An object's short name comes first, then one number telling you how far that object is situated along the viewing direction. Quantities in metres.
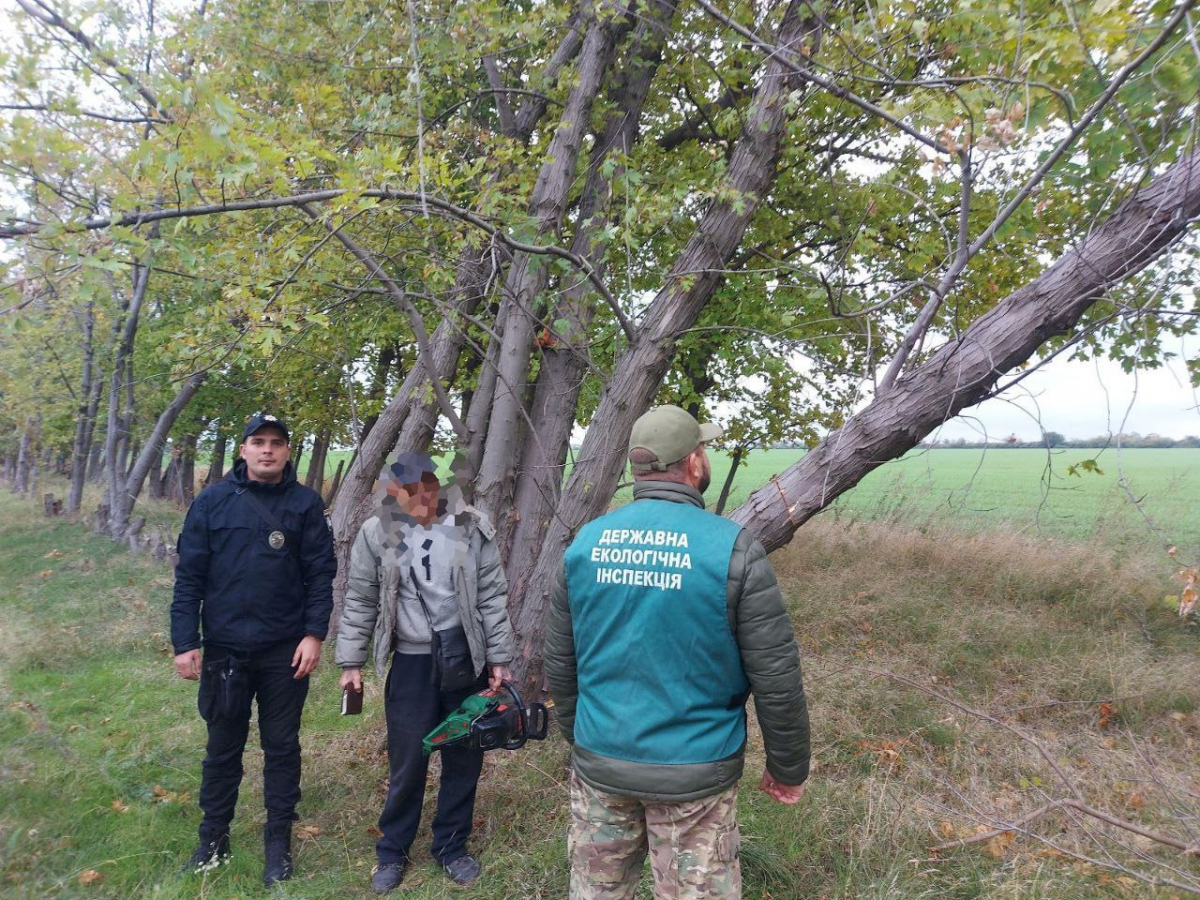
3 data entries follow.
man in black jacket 3.53
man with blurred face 3.48
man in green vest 2.24
